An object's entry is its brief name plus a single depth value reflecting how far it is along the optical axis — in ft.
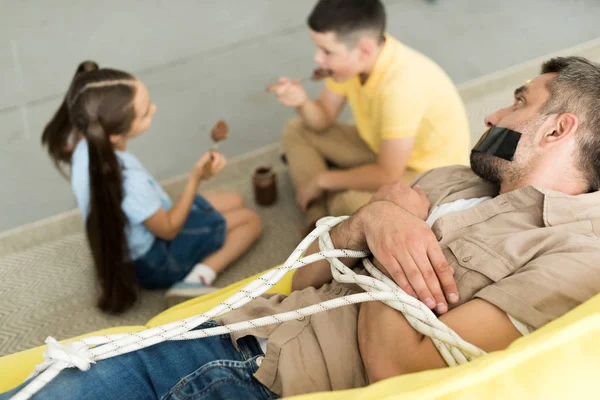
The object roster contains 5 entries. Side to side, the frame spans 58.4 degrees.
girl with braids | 5.00
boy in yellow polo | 5.53
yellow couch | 2.15
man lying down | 2.83
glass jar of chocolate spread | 6.73
